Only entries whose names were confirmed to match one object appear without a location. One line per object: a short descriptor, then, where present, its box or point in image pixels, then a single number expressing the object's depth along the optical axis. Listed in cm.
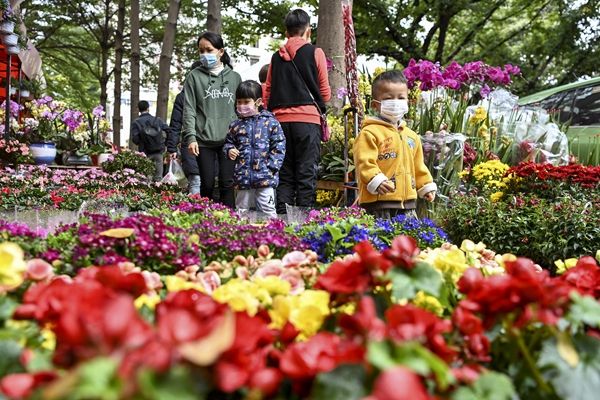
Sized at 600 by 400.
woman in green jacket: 662
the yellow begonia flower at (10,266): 130
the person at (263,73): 842
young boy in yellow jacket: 497
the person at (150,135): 1394
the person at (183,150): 732
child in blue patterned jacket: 608
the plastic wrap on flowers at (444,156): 677
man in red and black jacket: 659
